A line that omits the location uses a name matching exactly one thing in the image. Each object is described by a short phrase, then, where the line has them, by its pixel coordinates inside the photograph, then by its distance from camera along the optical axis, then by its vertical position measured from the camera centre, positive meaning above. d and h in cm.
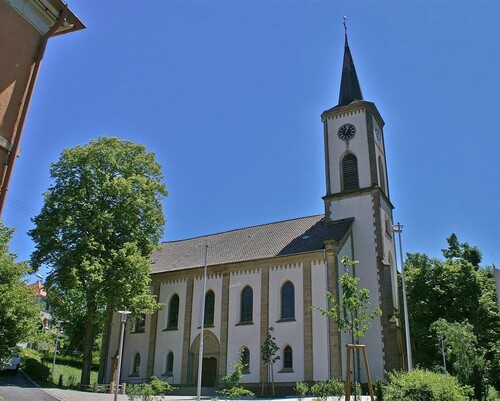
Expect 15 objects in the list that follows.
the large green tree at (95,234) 3198 +970
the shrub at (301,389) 2374 +3
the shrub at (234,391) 2061 -12
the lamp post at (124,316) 2689 +368
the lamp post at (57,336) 4443 +454
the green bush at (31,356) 4034 +228
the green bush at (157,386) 2389 +3
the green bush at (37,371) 3556 +93
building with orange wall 862 +579
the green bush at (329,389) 2318 +6
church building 3180 +692
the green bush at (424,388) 1523 +12
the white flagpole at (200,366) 2641 +110
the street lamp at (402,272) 2422 +570
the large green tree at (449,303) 3341 +580
